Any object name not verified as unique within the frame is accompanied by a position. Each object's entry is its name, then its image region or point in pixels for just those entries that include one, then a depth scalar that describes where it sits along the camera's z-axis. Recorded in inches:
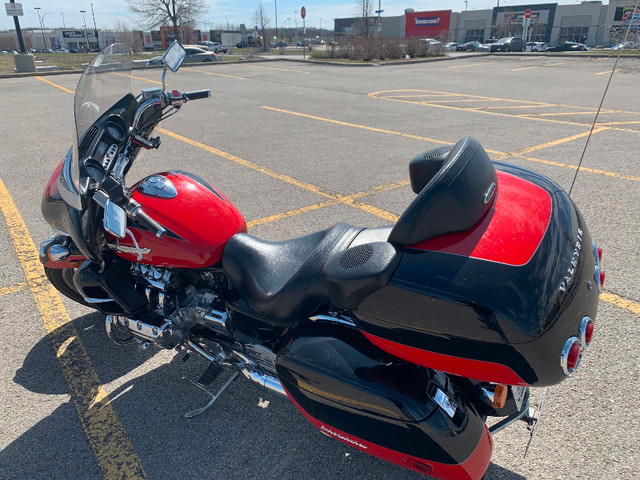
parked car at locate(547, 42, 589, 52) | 1507.9
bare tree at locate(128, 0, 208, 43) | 1796.3
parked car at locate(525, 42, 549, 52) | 1619.8
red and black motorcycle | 58.3
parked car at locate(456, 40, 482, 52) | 1711.4
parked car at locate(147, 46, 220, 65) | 1073.5
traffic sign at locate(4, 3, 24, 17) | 972.3
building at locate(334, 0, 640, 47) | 2064.5
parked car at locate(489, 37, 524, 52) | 1524.0
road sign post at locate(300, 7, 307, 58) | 1353.1
